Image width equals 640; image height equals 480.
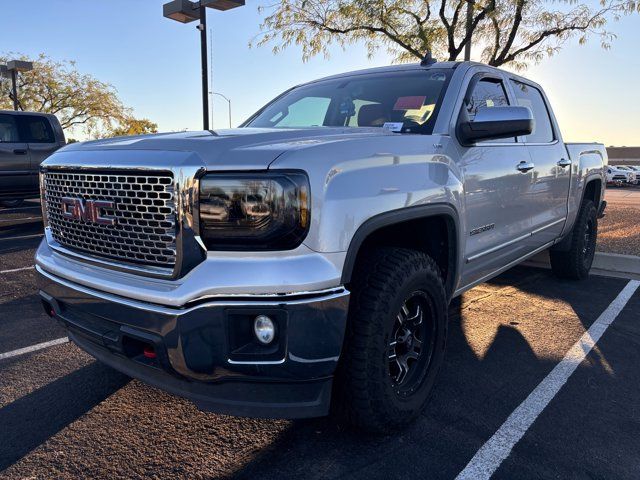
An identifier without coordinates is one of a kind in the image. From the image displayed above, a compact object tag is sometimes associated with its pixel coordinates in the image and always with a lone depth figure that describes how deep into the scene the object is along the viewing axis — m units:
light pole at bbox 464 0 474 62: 12.64
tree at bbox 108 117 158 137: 37.41
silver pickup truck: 1.90
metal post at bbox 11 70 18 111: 19.48
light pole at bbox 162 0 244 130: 8.70
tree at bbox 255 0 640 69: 13.33
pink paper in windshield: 3.13
